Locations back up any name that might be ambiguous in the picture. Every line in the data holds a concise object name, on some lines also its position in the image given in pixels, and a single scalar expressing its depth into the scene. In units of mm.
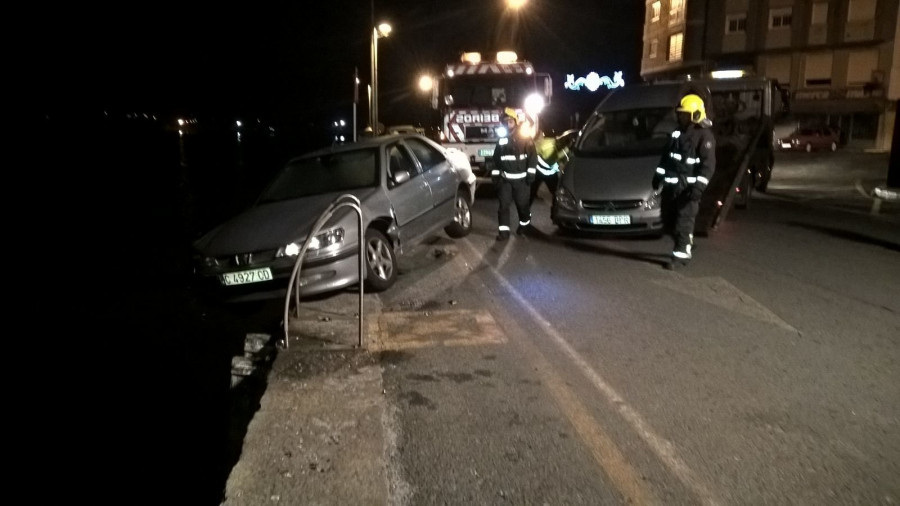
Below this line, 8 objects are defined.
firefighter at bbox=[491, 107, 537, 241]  10039
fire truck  17469
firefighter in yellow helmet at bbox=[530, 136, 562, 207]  12719
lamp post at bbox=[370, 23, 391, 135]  20030
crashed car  6938
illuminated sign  57088
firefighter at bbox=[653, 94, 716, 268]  8102
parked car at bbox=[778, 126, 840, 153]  33719
